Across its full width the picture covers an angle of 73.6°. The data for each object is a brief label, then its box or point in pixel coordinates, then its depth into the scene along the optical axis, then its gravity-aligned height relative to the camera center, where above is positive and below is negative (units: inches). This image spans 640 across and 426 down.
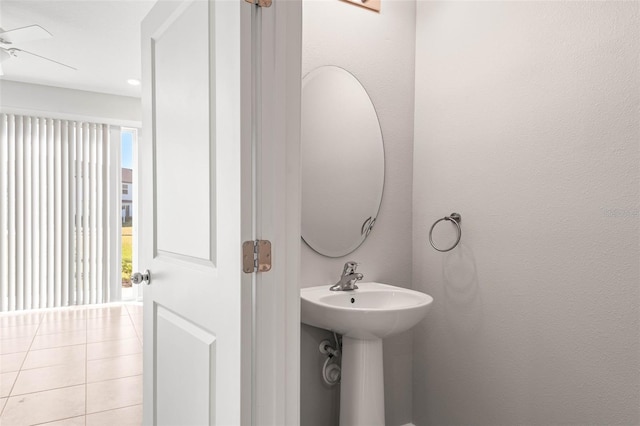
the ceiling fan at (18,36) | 116.2 +46.2
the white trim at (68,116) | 185.8 +38.3
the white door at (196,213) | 43.7 -1.5
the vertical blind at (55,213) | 191.3 -6.2
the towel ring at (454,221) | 77.7 -3.5
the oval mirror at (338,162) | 75.2 +7.2
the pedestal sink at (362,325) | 62.0 -18.5
